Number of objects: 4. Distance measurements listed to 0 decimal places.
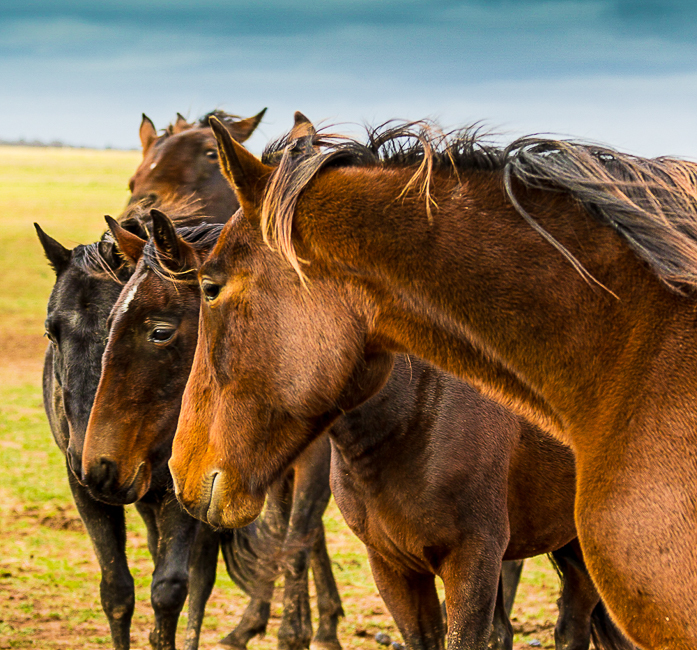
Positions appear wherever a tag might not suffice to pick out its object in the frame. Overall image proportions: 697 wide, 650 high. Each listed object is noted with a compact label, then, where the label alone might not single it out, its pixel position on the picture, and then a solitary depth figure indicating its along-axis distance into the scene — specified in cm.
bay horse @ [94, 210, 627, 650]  720
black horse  837
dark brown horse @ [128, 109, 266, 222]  1257
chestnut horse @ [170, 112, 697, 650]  412
